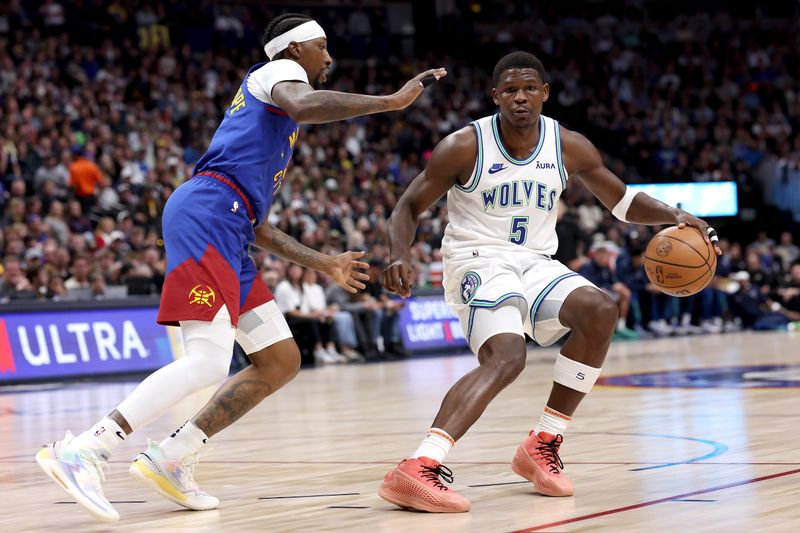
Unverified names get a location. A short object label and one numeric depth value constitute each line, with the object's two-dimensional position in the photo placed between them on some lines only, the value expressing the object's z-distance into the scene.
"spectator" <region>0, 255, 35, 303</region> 14.04
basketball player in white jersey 5.38
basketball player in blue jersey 4.89
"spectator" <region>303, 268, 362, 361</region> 16.53
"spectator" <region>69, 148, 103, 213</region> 17.36
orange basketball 5.74
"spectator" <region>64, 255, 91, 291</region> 14.90
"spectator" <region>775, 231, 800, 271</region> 25.39
